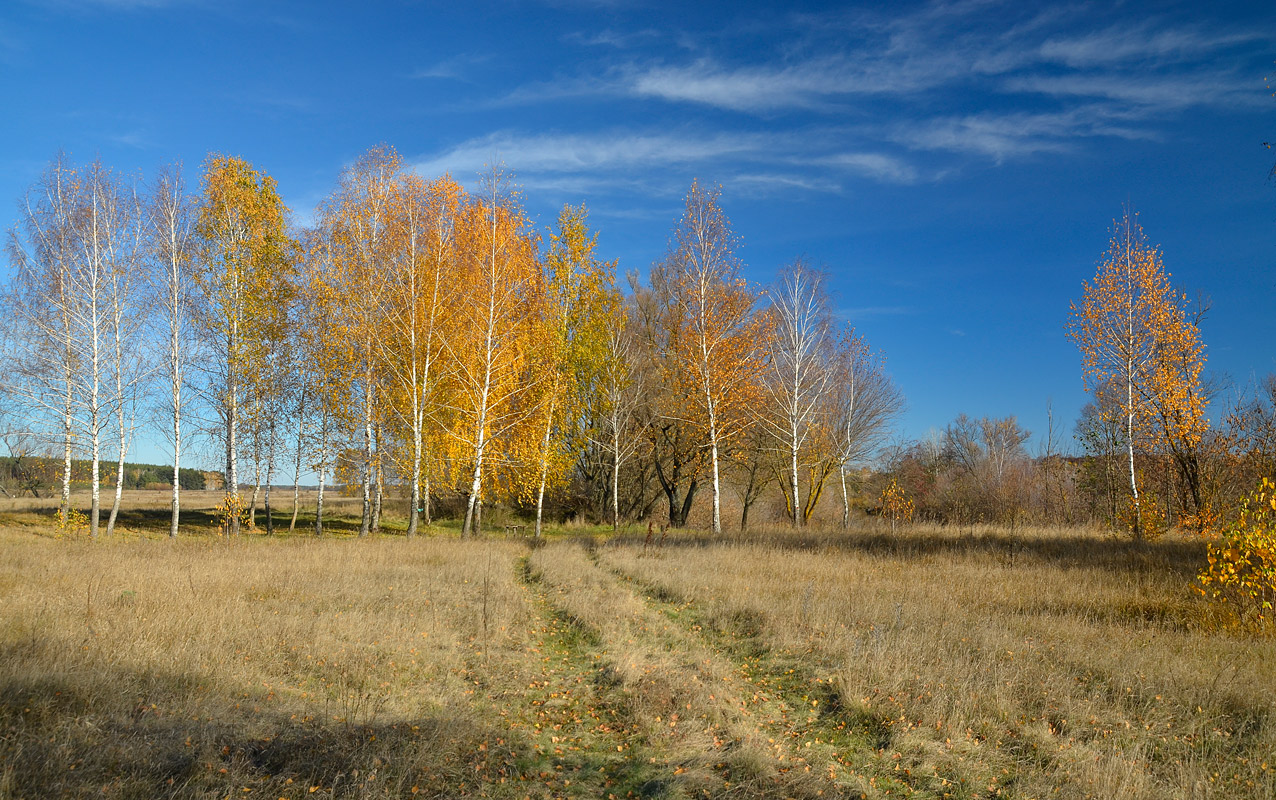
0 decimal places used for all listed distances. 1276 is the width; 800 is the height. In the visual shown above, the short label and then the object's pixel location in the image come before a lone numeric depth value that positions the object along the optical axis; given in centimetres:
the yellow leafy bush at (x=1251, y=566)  739
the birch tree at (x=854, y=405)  2755
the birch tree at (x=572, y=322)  2295
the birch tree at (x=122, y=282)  1897
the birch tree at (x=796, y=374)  2227
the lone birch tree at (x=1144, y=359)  1616
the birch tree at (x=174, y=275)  1959
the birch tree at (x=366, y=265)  1998
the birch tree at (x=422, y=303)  1967
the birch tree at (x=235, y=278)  2102
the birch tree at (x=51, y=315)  1825
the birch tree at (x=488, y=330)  1934
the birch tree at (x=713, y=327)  2114
